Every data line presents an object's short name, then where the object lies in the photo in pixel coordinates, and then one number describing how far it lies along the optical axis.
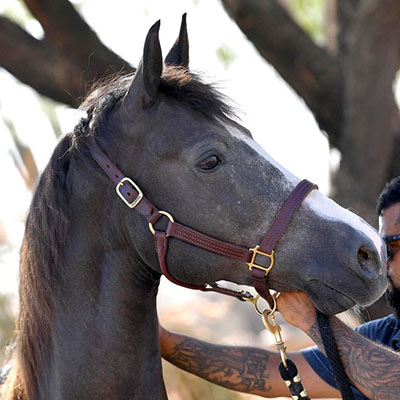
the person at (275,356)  2.98
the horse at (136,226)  2.45
